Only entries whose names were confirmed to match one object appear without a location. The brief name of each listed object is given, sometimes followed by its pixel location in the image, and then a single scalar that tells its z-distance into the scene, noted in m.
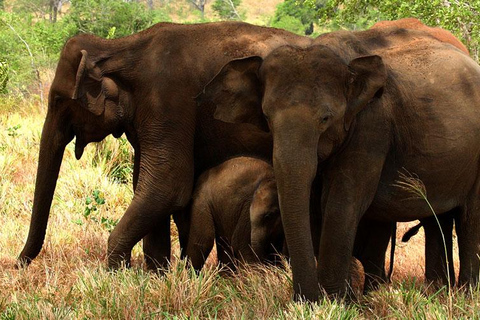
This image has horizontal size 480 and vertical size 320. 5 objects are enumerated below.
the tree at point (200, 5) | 113.54
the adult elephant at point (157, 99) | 11.65
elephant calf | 12.44
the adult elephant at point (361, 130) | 8.97
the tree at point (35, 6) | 105.00
